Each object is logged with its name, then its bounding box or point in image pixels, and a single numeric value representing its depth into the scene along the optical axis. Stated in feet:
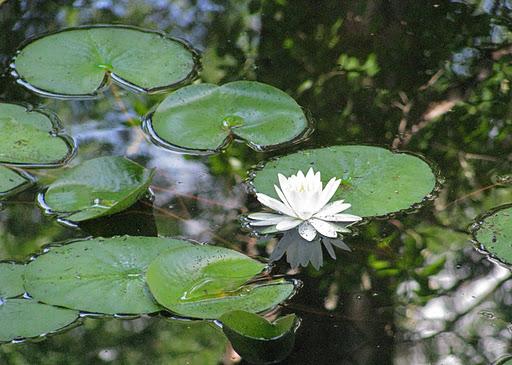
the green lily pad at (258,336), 12.72
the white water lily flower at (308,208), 13.09
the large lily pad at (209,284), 12.84
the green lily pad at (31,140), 13.50
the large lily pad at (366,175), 13.21
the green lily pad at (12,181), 13.37
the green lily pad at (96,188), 13.23
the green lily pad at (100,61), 13.89
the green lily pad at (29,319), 12.79
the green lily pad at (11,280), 12.90
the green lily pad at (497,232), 13.04
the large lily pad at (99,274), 12.86
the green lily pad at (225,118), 13.57
